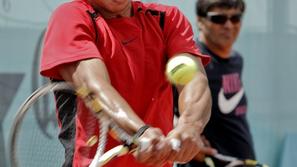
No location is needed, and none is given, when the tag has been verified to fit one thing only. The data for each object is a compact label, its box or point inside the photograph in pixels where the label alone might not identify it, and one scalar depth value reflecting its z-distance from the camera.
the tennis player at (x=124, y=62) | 4.92
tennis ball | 4.83
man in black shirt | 8.31
